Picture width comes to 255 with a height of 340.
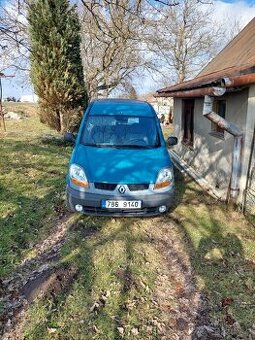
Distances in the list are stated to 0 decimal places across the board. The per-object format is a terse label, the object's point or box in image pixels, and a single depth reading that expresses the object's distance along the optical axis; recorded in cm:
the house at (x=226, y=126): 547
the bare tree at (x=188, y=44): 2825
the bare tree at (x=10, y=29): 538
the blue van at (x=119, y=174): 459
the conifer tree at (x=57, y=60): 1279
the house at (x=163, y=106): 2641
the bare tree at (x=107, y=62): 2268
